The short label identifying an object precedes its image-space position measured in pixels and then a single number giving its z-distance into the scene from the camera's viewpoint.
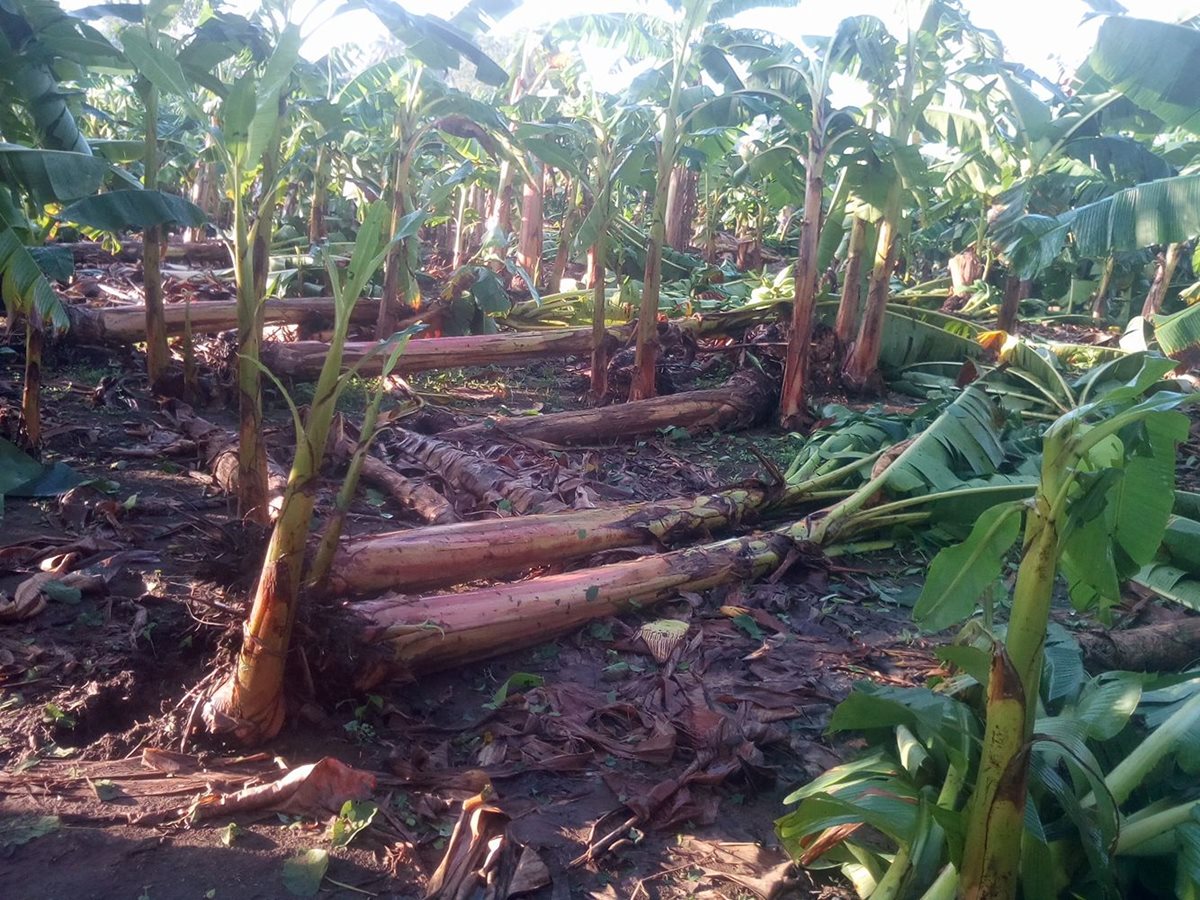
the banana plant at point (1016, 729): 2.06
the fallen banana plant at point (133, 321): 8.08
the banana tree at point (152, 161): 5.73
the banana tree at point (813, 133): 8.10
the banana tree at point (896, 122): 8.81
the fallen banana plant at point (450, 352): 7.75
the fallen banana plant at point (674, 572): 3.47
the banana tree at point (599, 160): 8.11
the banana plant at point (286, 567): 2.82
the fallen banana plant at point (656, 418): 7.06
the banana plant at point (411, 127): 8.16
